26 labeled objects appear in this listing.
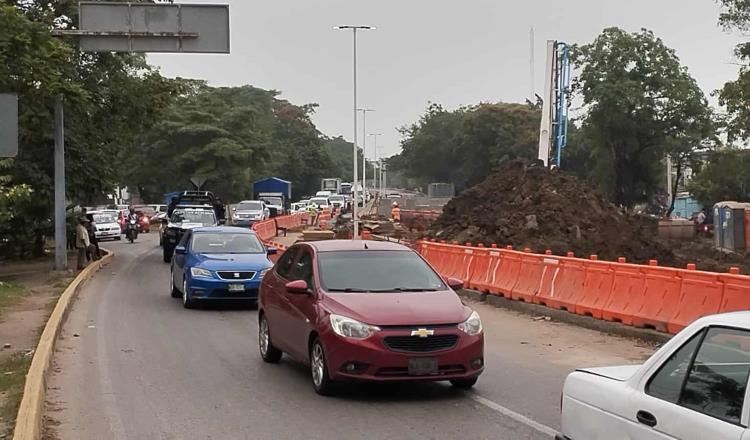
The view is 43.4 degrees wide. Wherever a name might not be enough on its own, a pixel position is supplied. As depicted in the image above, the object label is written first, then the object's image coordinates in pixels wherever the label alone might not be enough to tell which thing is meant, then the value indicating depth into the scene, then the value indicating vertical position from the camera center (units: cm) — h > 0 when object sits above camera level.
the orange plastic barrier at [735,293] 1170 -141
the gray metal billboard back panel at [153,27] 2209 +355
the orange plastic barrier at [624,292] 1409 -171
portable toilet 4238 -201
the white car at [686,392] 432 -106
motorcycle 4722 -272
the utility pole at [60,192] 2755 -46
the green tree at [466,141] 8919 +385
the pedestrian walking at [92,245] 3066 -227
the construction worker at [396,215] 5976 -237
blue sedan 1788 -168
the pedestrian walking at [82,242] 2853 -199
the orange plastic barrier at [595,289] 1499 -177
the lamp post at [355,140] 4167 +203
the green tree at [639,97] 6291 +553
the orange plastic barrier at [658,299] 1316 -171
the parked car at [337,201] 8046 -204
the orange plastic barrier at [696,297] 1223 -155
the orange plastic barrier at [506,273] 1850 -189
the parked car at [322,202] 7781 -208
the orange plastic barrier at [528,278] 1753 -187
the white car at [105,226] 4828 -252
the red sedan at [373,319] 902 -140
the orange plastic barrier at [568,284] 1596 -181
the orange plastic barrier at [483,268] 1955 -189
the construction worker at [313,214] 6169 -237
